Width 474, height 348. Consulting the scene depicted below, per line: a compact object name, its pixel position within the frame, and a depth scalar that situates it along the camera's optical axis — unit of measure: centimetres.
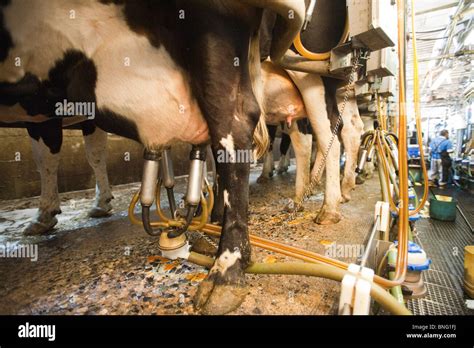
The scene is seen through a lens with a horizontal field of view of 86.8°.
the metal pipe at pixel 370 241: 113
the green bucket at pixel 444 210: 341
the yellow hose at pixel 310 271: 91
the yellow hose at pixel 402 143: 142
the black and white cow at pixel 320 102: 226
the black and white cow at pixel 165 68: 117
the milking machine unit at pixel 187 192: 137
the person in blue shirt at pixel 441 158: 723
